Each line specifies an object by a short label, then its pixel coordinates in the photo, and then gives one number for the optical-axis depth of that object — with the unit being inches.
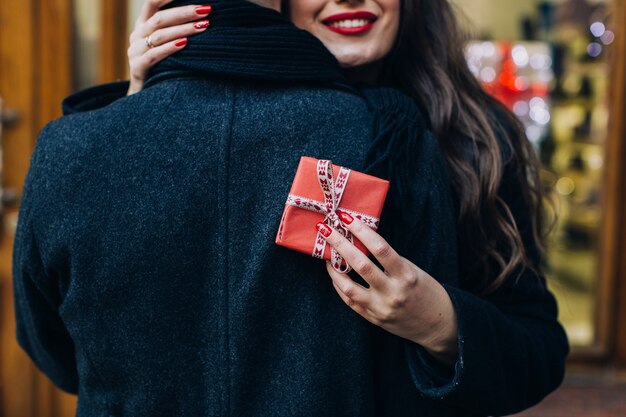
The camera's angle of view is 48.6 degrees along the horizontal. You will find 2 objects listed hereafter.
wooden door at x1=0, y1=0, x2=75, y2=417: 121.0
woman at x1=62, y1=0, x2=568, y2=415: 40.8
